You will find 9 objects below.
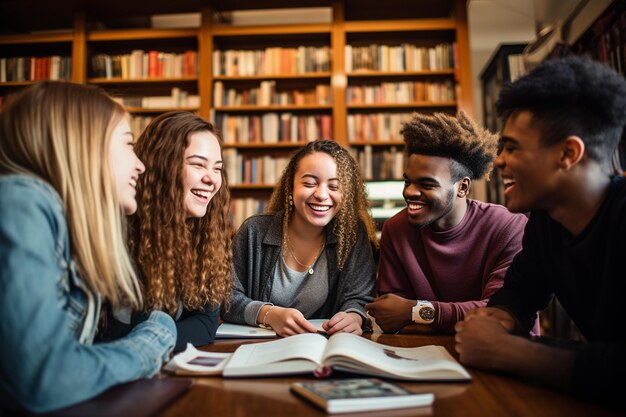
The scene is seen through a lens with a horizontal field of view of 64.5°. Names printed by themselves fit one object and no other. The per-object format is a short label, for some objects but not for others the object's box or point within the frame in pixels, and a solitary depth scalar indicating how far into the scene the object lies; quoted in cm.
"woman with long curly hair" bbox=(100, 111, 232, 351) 136
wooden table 74
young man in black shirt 95
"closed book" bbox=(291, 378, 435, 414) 73
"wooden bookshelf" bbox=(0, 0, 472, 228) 408
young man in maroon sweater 163
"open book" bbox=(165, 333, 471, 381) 89
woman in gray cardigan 174
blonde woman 69
